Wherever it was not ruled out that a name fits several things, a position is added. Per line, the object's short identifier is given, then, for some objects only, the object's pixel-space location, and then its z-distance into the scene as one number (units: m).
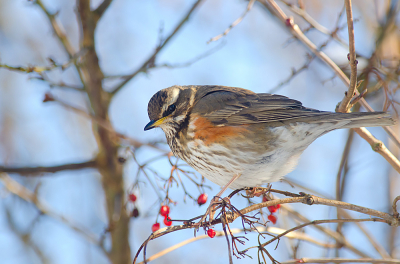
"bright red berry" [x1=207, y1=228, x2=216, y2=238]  5.66
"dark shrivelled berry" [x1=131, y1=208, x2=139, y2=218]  7.23
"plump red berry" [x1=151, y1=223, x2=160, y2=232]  6.93
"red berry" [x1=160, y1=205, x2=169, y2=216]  6.59
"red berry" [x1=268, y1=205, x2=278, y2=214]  7.07
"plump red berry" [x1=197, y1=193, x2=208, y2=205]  7.01
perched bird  7.21
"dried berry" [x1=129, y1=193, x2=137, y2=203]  7.30
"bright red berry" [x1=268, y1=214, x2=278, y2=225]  7.31
